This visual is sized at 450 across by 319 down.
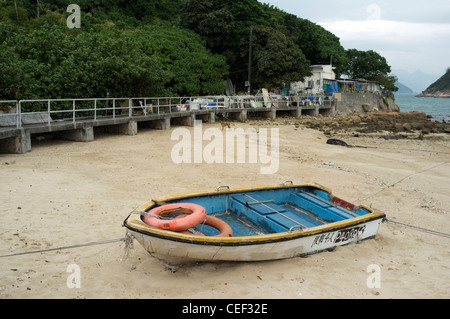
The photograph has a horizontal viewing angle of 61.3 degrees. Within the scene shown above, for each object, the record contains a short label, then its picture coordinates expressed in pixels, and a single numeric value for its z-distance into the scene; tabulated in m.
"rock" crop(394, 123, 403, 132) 29.11
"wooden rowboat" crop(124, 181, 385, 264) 5.53
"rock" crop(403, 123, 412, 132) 29.33
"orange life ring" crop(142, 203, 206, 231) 5.69
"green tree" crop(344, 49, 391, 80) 57.62
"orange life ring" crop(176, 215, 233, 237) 6.12
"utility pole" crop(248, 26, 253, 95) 33.53
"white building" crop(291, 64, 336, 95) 42.12
